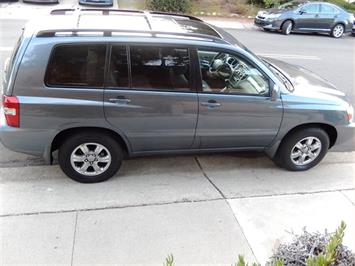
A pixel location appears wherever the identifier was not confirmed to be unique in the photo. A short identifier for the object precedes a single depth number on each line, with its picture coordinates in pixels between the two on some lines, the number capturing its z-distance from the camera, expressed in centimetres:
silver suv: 377
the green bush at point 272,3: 1969
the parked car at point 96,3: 1686
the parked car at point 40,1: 1722
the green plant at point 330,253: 189
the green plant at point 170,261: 196
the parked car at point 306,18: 1551
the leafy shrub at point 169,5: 1748
